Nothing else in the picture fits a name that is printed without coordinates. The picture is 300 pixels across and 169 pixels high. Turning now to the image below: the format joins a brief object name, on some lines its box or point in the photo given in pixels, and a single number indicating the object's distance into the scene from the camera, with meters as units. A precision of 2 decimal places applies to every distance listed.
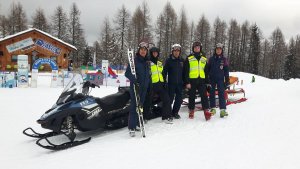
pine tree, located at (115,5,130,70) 34.47
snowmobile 4.21
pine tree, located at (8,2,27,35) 35.27
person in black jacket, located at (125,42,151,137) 4.39
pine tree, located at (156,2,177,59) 37.22
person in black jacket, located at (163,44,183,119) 5.21
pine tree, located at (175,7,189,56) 38.27
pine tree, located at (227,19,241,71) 45.80
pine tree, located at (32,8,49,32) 37.22
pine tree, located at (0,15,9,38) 34.49
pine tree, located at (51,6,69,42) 35.83
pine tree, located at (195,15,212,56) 42.00
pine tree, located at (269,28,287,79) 46.55
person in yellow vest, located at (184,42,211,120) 5.18
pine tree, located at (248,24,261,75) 42.39
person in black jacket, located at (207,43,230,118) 5.34
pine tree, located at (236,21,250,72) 45.63
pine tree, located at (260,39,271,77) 47.68
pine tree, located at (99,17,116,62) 38.08
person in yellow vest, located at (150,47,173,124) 5.07
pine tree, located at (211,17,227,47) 43.56
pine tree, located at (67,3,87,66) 36.78
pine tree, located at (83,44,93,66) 41.59
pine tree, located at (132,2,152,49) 35.93
